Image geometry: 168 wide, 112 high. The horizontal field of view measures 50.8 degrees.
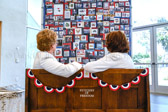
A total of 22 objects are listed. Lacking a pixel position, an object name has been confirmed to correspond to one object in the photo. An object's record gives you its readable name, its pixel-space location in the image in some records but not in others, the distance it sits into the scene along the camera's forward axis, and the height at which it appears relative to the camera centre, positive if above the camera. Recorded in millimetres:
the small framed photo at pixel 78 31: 3104 +459
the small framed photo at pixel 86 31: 3096 +459
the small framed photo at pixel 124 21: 3104 +627
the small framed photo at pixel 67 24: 3116 +585
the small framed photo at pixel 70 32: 3111 +443
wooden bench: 1622 -351
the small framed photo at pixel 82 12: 3119 +797
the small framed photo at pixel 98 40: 3084 +299
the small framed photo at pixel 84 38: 3096 +336
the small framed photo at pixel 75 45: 3084 +213
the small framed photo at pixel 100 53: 3062 +73
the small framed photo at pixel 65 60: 3090 -49
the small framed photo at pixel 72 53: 3080 +73
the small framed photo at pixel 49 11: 3154 +824
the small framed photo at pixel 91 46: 3073 +194
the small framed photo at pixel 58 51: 3104 +109
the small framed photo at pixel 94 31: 3090 +457
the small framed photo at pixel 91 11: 3111 +812
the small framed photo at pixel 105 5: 3105 +916
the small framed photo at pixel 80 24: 3104 +573
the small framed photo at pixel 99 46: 3070 +194
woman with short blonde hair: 1575 -17
